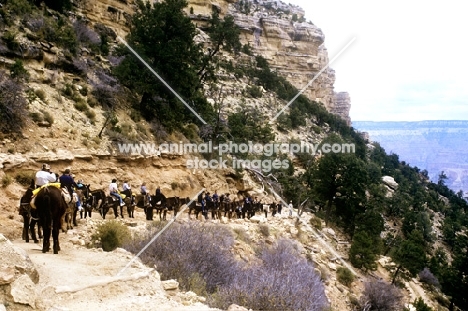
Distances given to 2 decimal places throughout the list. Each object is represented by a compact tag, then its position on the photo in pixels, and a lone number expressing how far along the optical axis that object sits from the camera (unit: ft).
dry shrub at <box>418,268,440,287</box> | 101.91
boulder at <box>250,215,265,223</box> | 61.16
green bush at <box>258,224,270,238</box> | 56.39
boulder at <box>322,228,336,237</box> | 81.97
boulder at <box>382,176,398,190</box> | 186.83
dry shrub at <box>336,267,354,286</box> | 57.36
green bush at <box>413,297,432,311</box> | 58.59
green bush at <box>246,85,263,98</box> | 163.02
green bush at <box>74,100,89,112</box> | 56.06
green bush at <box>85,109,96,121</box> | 56.48
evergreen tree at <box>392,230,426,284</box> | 81.87
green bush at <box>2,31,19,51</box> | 52.03
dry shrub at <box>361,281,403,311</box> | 53.11
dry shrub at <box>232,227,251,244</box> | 49.45
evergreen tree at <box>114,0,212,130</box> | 68.95
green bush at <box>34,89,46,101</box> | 50.68
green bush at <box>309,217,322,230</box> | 77.70
